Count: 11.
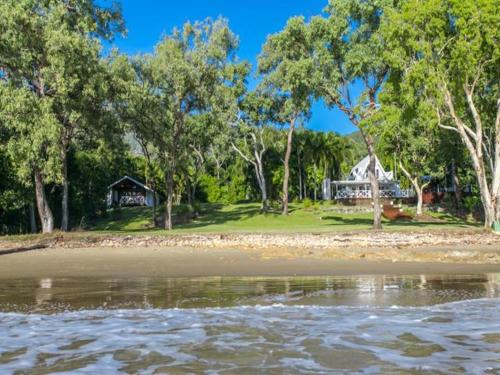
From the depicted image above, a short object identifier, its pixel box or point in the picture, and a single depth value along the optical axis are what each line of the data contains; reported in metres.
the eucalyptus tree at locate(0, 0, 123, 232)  27.44
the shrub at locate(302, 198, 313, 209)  56.26
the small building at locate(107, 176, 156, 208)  63.38
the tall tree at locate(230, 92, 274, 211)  50.12
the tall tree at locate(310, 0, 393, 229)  32.38
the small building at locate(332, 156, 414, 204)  66.19
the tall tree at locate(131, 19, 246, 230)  35.75
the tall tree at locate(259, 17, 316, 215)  32.94
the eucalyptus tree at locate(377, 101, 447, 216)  49.65
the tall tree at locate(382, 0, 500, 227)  27.97
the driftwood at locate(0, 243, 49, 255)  20.62
